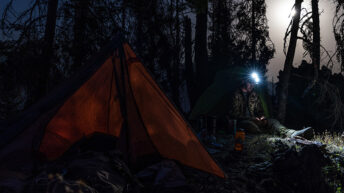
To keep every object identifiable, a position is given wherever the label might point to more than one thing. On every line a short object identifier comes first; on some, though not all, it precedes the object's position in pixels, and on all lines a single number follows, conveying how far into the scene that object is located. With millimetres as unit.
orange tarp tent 3543
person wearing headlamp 8651
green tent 8352
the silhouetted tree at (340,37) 8500
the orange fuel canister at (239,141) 5477
